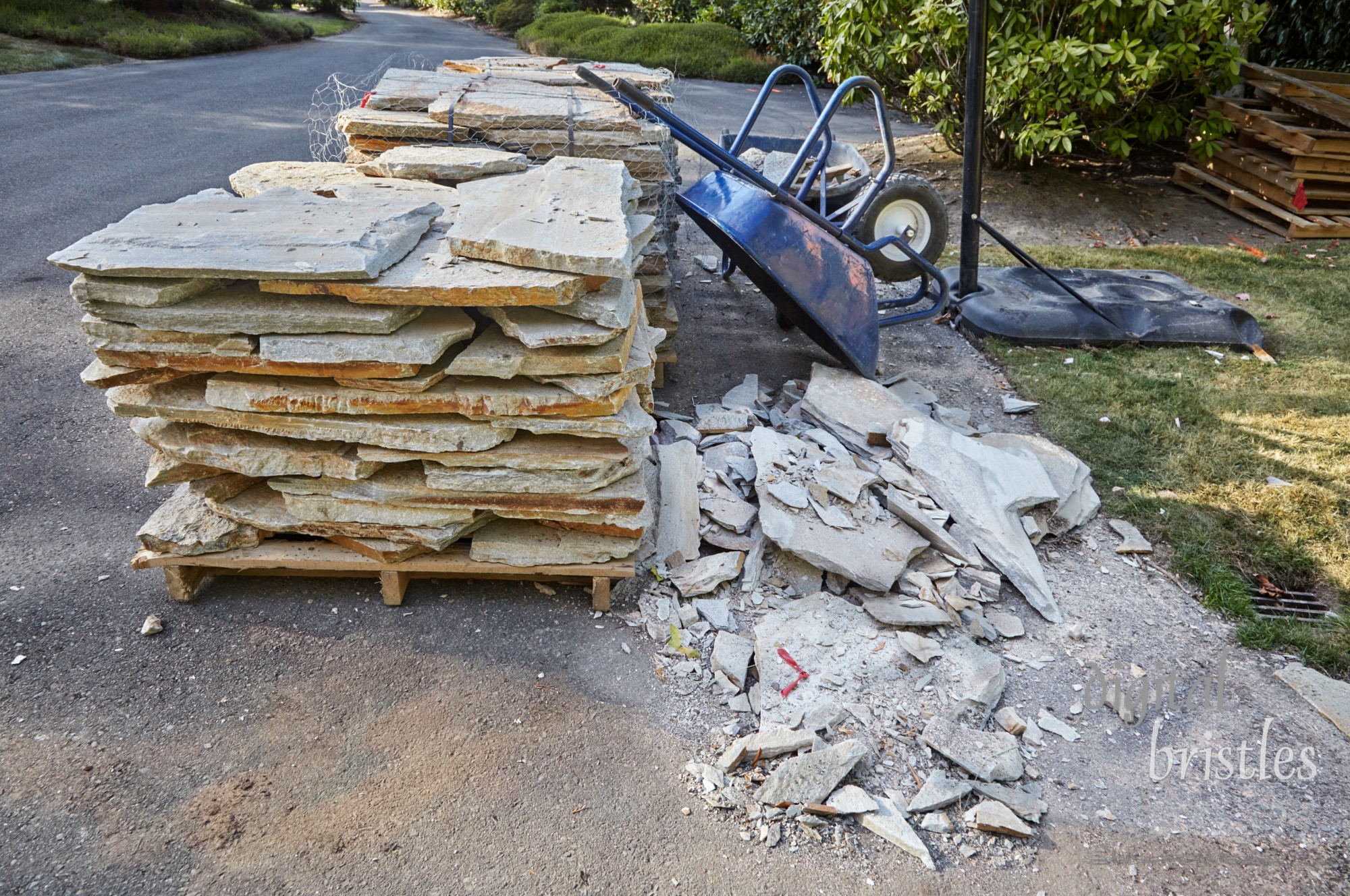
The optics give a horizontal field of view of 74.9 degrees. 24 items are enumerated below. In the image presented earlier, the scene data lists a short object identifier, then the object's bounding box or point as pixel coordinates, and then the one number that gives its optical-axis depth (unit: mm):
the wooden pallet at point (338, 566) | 3252
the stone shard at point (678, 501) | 3623
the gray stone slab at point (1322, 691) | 2977
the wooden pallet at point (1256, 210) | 7758
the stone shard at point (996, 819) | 2531
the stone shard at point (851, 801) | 2572
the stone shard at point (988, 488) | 3547
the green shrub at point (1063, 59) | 7168
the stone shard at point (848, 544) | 3373
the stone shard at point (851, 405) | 4297
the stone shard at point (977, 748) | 2713
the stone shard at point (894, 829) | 2486
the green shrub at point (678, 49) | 15641
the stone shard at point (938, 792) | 2617
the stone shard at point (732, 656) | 3064
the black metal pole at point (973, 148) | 5438
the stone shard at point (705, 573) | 3434
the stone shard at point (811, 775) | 2594
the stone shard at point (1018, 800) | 2592
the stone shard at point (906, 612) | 3240
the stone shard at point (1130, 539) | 3805
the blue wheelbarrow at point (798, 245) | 4348
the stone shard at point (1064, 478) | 3926
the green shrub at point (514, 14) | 25047
